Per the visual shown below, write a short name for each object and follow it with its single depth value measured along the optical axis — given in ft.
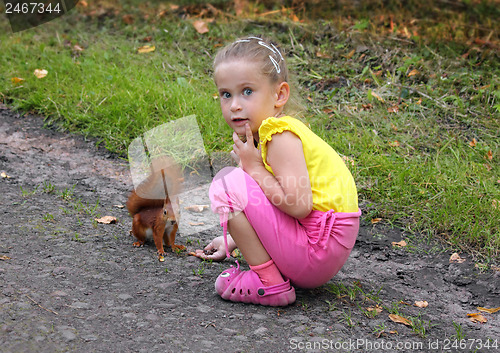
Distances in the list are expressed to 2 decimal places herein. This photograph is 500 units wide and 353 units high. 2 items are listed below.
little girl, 7.47
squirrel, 9.10
